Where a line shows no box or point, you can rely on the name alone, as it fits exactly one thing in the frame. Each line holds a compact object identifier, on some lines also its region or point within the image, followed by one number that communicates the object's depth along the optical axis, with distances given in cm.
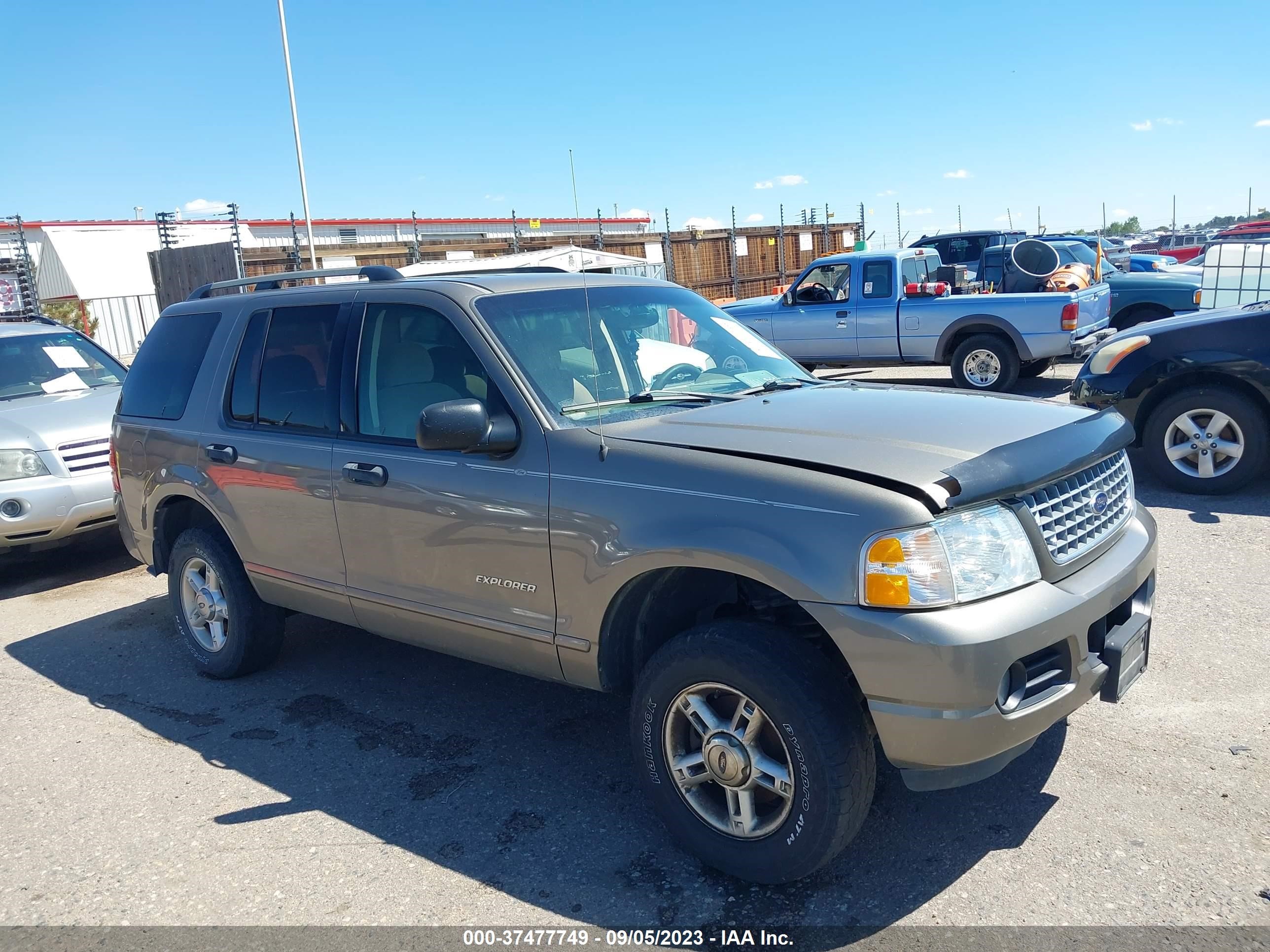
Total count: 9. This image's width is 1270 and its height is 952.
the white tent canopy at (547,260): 1141
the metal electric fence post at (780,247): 2717
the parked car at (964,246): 1908
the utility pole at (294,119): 2084
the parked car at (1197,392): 691
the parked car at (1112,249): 1766
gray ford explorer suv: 278
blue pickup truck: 1159
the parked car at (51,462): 702
